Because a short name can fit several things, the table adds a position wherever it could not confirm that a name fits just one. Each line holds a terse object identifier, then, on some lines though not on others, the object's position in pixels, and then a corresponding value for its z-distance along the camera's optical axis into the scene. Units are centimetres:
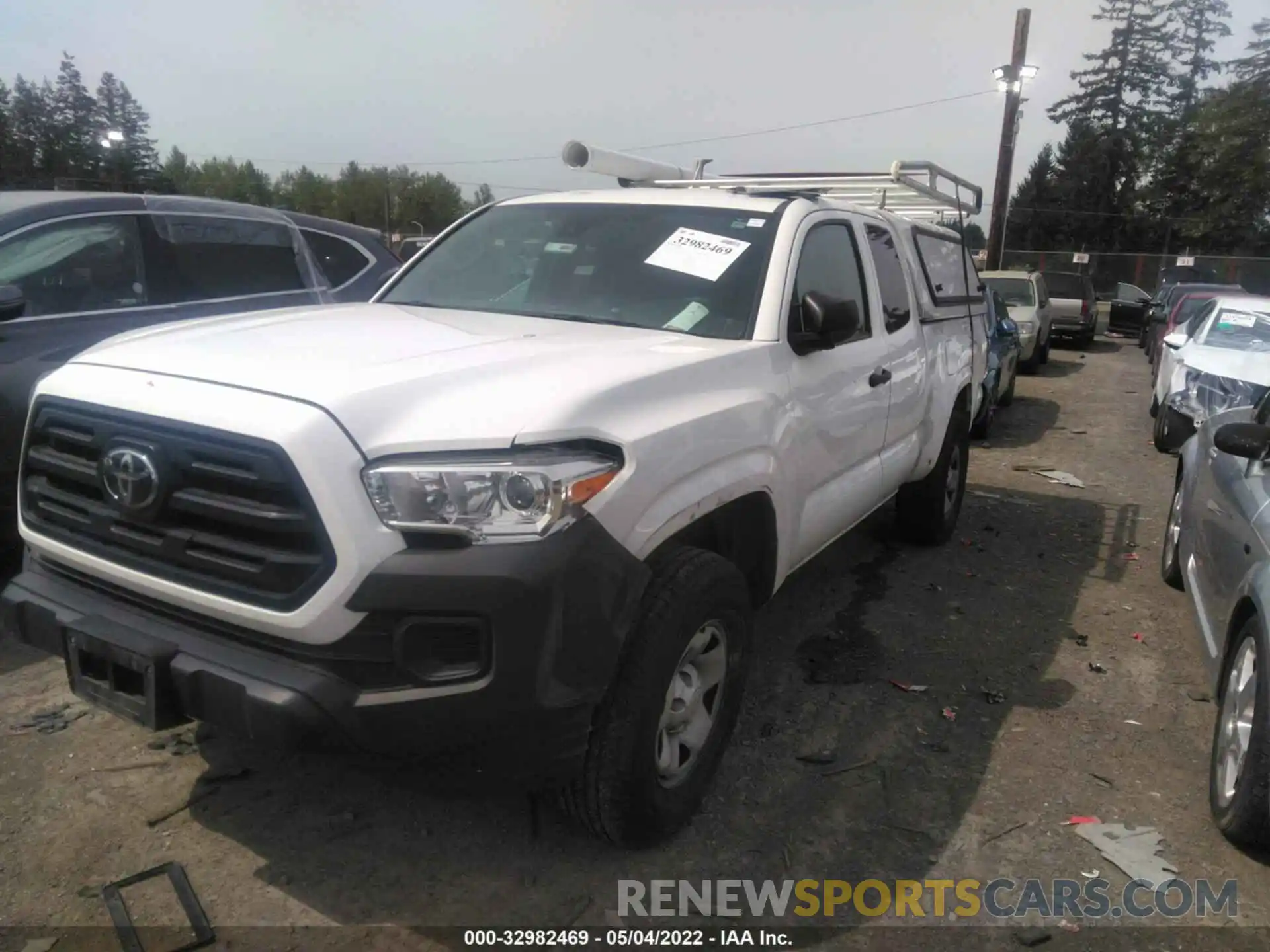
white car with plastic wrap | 811
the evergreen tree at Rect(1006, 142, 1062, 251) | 6016
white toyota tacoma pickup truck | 226
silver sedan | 294
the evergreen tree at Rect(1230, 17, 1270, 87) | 4809
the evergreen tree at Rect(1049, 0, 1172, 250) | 5900
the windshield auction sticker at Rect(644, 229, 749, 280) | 363
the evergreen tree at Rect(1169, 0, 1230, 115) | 5762
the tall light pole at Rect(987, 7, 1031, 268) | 2330
